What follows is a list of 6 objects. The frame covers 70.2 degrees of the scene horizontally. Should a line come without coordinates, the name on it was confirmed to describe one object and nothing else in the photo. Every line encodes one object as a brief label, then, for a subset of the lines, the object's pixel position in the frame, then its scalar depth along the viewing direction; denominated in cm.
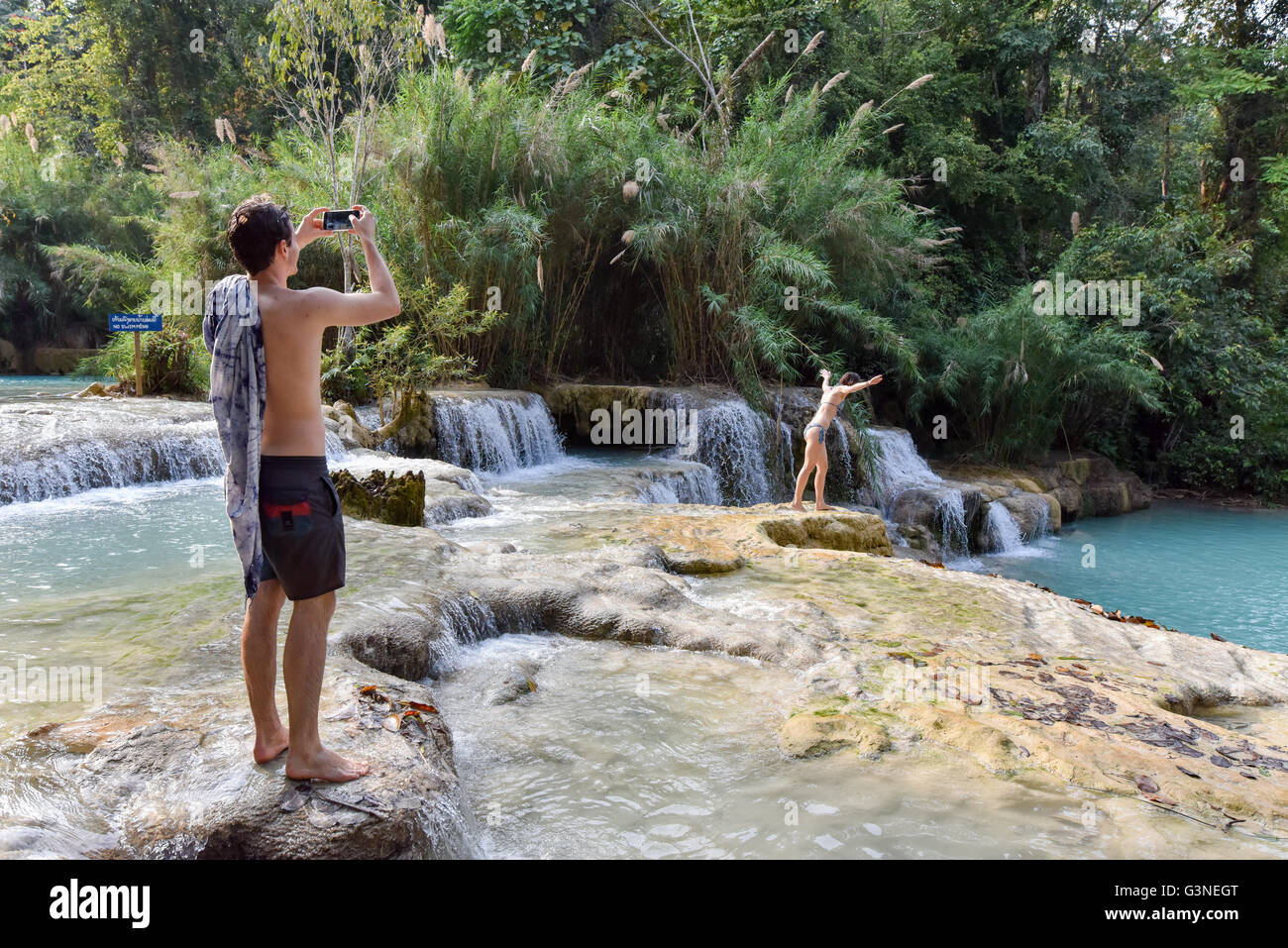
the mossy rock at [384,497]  652
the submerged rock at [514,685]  386
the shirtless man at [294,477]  230
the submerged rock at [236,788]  232
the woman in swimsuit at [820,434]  791
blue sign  908
